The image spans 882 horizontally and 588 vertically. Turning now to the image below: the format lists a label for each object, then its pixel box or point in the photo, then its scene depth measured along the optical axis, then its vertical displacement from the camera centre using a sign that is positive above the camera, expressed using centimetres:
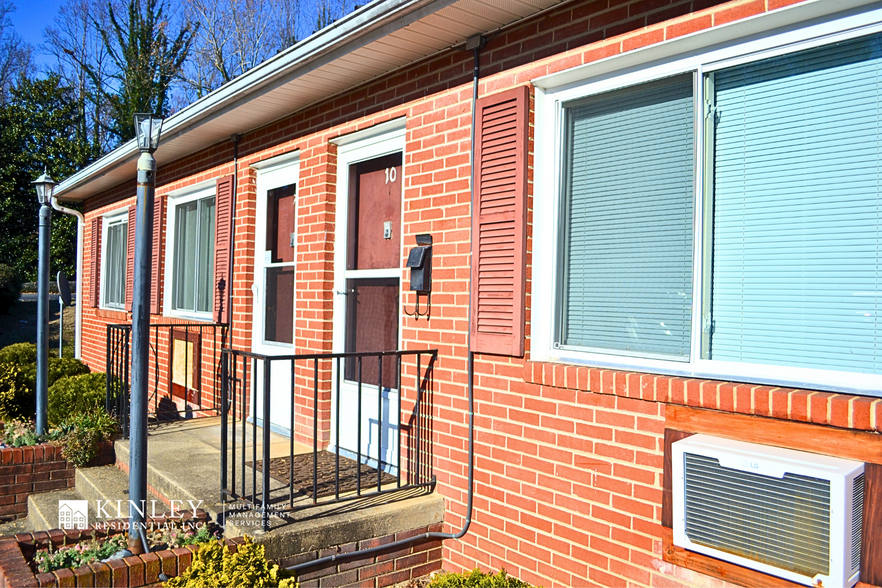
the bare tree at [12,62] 2630 +877
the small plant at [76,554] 325 -135
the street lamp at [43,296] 598 -13
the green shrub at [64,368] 775 -103
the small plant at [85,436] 524 -122
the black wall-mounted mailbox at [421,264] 405 +15
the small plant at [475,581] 296 -131
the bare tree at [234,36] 2089 +786
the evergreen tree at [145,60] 2222 +753
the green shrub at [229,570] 284 -123
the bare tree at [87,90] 2323 +694
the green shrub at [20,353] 928 -102
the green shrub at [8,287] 1961 -16
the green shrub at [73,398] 604 -105
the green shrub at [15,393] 662 -112
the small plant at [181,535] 347 -133
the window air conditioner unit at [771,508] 223 -77
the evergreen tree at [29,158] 2139 +405
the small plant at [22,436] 572 -137
